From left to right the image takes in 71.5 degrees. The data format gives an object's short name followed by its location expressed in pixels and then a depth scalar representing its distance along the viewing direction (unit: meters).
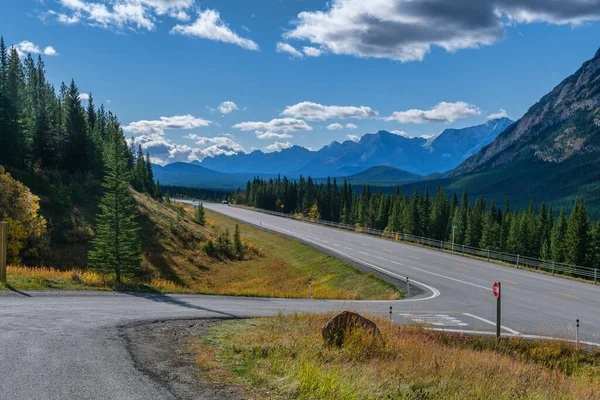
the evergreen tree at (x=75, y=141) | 69.19
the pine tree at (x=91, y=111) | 120.74
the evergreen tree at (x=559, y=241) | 72.00
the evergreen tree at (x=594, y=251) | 68.00
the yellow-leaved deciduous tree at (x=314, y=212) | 130.12
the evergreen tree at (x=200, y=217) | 80.31
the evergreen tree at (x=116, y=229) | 26.61
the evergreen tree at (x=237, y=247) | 56.50
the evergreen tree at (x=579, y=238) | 67.88
